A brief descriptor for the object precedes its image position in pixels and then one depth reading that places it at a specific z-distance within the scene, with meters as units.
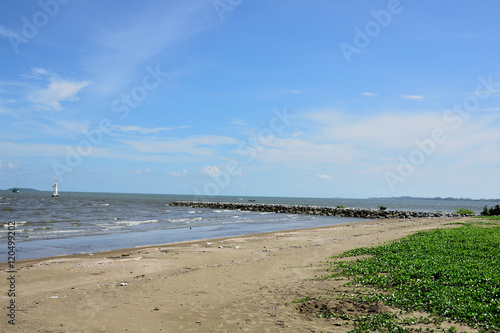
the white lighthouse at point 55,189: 129.50
